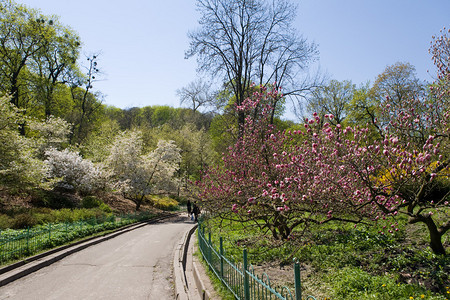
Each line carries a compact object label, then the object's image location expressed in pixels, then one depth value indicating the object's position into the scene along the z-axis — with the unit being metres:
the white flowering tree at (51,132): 25.30
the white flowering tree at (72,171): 22.23
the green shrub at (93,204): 21.50
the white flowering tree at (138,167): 25.19
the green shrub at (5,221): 12.87
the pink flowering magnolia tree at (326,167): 5.23
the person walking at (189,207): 25.67
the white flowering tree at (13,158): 14.70
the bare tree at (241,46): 19.75
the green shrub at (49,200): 19.42
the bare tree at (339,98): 34.53
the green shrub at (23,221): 13.66
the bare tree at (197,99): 46.61
